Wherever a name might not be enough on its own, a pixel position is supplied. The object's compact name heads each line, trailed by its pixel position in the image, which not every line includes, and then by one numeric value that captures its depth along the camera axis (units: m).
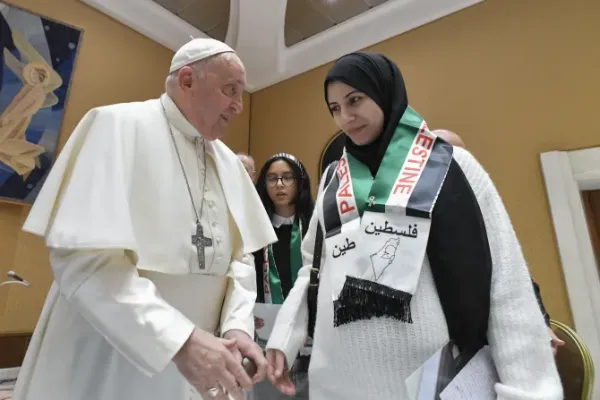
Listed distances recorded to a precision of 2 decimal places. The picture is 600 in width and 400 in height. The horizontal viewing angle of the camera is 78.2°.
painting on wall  2.36
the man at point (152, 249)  0.74
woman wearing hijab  0.77
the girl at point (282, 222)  1.98
